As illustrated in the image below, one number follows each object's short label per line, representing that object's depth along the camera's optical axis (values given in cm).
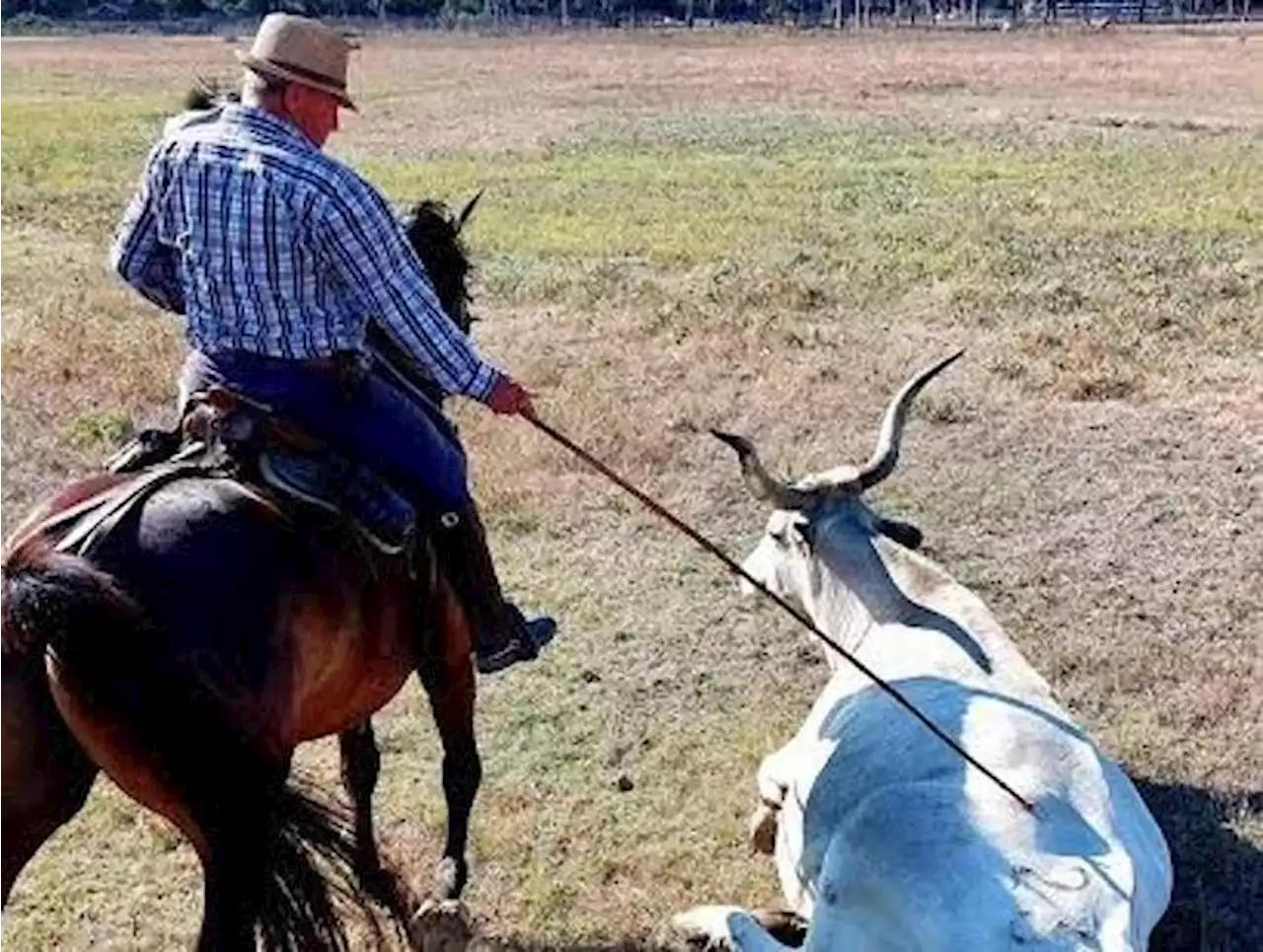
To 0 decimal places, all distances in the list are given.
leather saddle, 577
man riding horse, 560
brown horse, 511
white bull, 558
